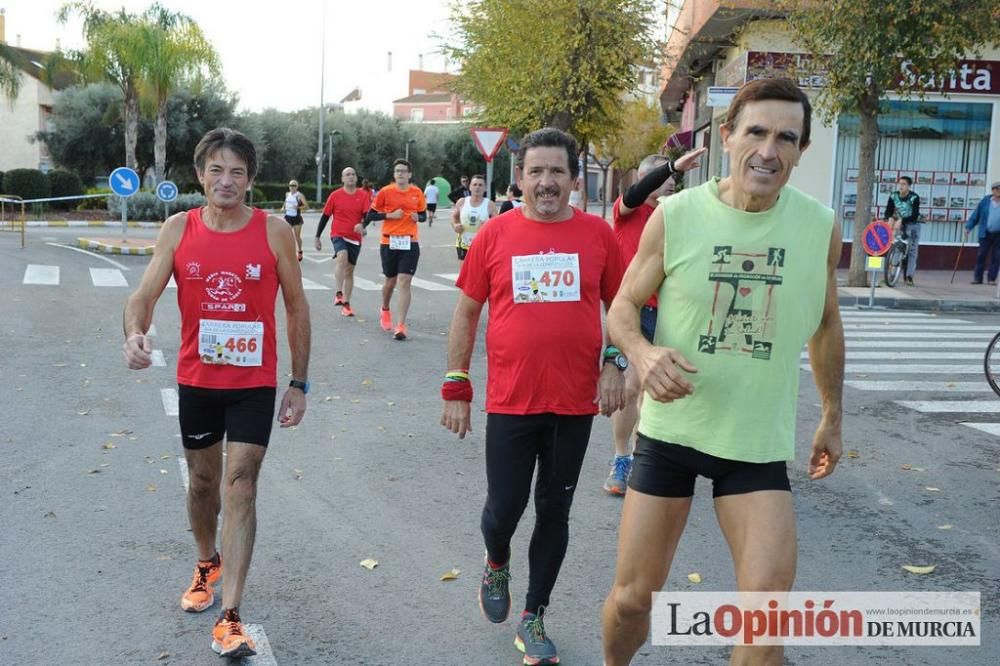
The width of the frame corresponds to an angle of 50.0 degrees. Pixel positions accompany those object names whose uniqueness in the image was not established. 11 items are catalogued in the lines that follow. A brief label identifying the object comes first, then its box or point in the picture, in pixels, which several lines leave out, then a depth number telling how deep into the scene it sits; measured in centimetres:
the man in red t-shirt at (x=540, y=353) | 390
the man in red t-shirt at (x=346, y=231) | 1408
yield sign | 2152
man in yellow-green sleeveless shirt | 306
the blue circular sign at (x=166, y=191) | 2541
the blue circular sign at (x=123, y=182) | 2288
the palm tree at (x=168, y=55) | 3897
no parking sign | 1630
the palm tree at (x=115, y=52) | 3866
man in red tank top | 404
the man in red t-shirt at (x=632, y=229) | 579
